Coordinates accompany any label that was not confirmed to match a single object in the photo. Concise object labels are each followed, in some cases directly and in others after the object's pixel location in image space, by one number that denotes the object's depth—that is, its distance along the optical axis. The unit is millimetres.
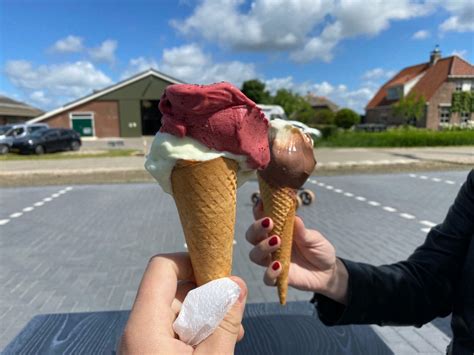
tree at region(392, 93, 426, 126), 19734
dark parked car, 17430
